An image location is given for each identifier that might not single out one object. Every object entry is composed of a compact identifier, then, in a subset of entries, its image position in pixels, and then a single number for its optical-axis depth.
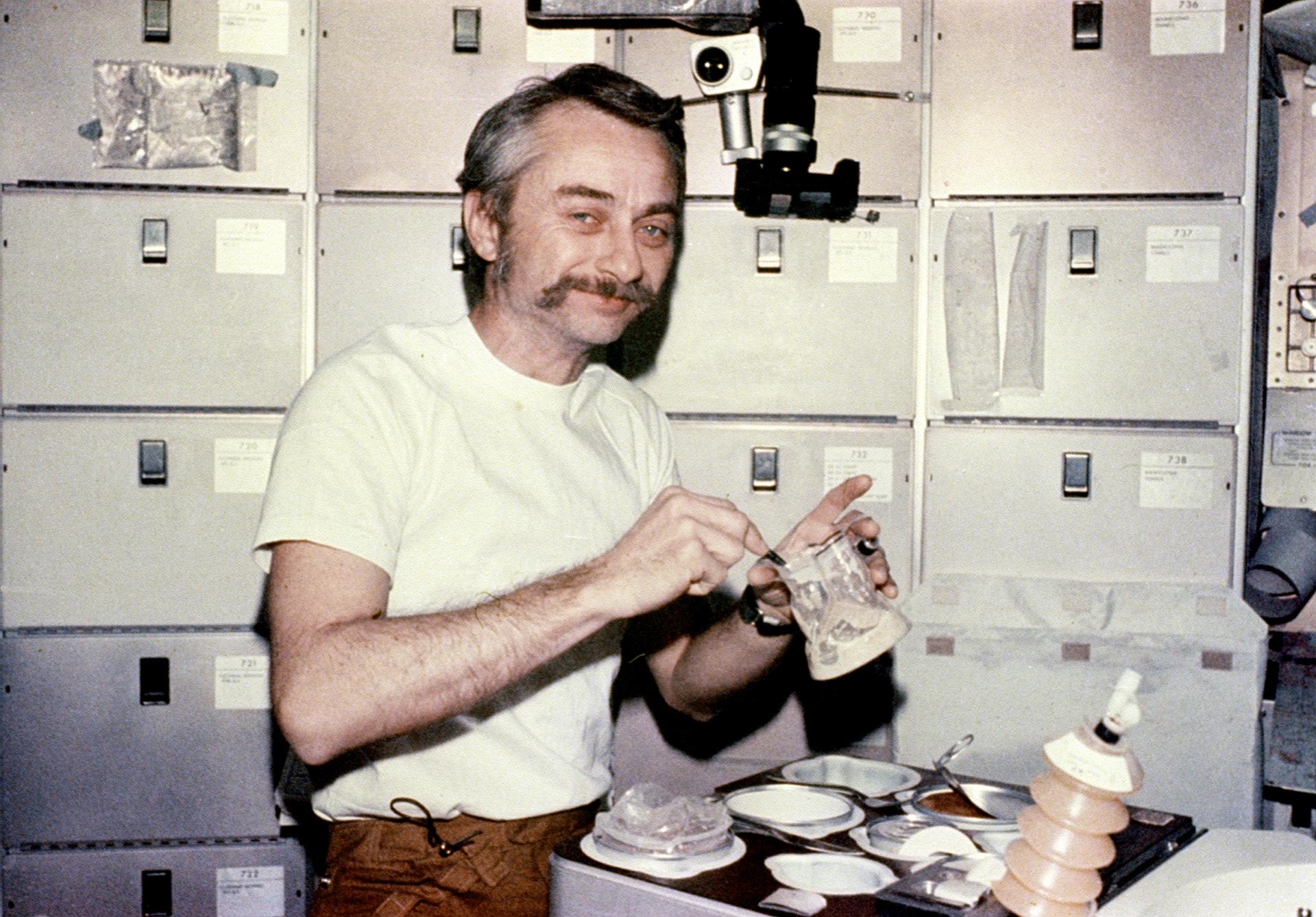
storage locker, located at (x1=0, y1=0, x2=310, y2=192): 2.14
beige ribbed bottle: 0.76
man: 1.18
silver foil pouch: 2.15
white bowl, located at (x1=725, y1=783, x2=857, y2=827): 1.06
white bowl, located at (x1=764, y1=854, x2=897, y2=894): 0.90
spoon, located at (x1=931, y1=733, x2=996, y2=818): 1.10
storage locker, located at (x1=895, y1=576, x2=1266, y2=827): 2.06
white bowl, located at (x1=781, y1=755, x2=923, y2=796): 1.20
